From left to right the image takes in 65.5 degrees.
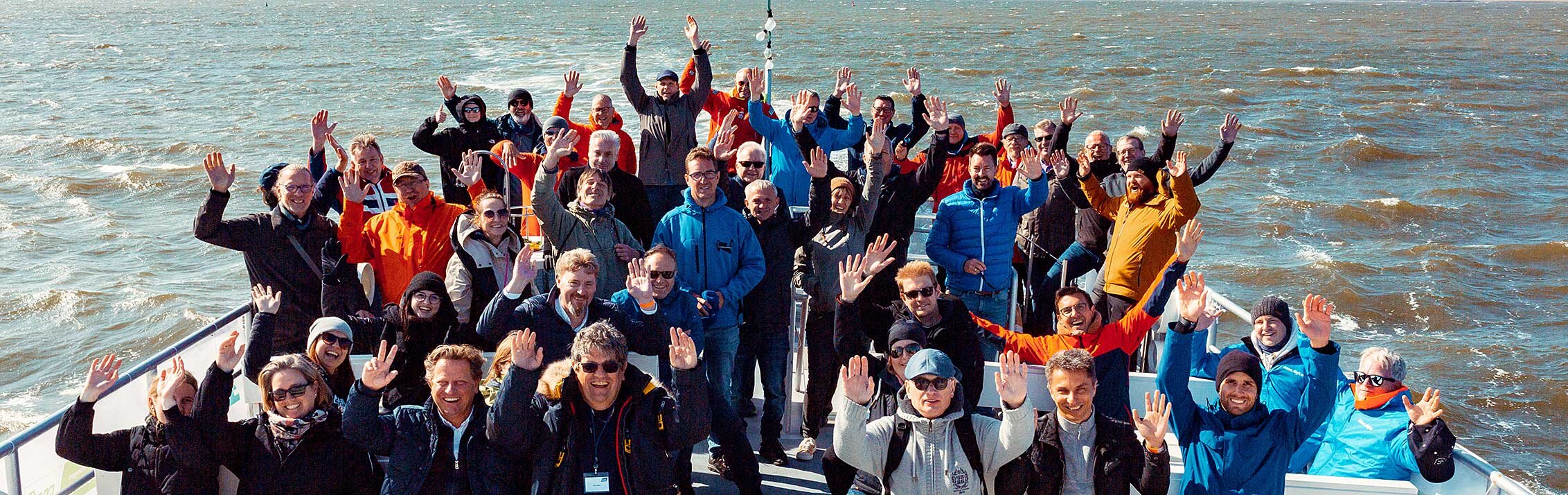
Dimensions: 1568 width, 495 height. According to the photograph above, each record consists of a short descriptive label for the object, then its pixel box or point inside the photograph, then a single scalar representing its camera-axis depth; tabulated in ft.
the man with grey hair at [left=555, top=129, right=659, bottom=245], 23.04
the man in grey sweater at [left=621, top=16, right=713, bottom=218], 28.76
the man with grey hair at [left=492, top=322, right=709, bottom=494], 15.12
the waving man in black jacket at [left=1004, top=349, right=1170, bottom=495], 15.17
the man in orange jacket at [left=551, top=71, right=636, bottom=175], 27.78
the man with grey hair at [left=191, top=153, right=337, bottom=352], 20.38
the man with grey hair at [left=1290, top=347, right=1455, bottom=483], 18.07
